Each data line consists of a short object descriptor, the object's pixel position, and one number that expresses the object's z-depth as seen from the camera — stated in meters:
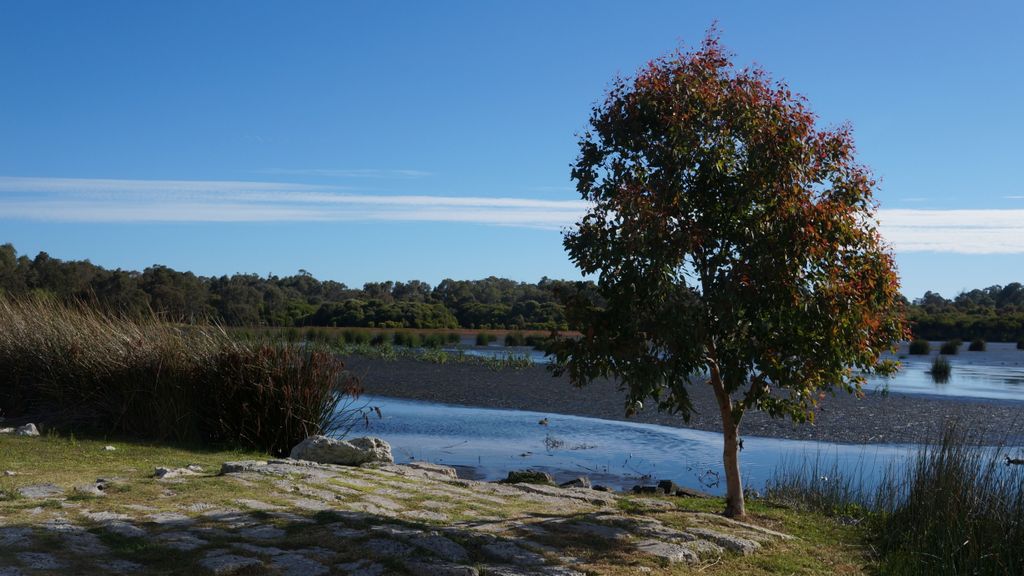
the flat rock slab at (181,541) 6.08
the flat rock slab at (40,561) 5.42
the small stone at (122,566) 5.54
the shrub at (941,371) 29.69
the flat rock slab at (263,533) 6.46
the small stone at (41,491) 7.36
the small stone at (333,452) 10.83
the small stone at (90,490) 7.53
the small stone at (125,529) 6.28
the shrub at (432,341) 44.35
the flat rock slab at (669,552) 6.84
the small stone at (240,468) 9.05
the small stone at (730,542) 7.26
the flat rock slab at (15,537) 5.78
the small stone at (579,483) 10.92
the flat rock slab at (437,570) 5.93
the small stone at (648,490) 10.80
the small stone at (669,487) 10.99
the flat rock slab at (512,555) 6.37
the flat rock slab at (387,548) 6.24
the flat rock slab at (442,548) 6.30
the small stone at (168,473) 8.66
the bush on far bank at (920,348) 41.69
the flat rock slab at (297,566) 5.75
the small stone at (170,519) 6.74
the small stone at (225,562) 5.67
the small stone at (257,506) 7.40
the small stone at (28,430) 11.96
